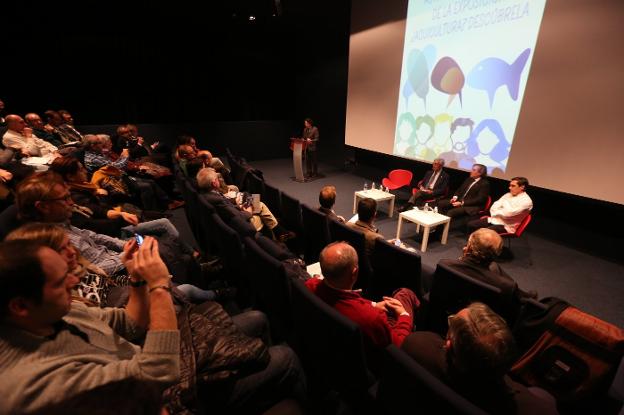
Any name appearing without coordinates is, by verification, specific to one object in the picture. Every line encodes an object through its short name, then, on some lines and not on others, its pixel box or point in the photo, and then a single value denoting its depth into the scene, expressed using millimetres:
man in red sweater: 1531
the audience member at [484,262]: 1950
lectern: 7141
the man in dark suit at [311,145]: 7465
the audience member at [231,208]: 3104
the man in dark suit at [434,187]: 5133
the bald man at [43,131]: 5059
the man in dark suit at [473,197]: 4523
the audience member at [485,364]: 1019
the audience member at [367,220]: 2734
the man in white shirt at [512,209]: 3834
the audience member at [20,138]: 4270
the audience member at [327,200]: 3166
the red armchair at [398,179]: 5867
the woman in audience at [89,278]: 1228
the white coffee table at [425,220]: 4027
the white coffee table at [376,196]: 5002
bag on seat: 1452
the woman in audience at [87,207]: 2521
